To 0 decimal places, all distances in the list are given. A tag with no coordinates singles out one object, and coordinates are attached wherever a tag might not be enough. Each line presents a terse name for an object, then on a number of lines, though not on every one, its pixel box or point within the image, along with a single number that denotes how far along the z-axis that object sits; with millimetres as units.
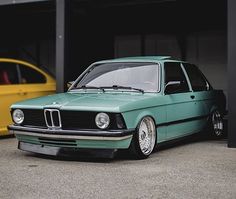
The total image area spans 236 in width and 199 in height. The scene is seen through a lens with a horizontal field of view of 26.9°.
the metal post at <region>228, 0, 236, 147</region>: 8070
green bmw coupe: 6469
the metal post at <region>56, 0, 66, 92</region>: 10039
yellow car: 9102
